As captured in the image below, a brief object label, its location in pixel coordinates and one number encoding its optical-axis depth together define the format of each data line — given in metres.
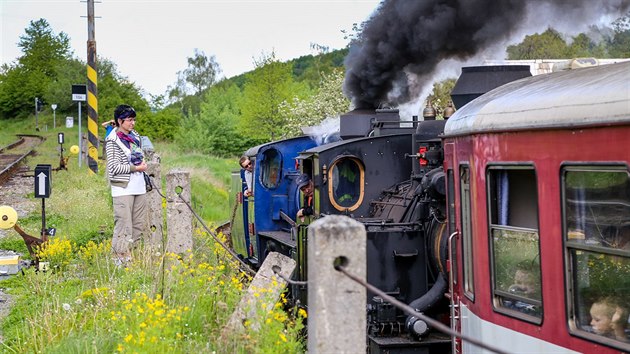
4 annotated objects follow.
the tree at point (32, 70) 85.25
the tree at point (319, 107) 36.75
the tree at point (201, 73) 103.12
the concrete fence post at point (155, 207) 11.83
